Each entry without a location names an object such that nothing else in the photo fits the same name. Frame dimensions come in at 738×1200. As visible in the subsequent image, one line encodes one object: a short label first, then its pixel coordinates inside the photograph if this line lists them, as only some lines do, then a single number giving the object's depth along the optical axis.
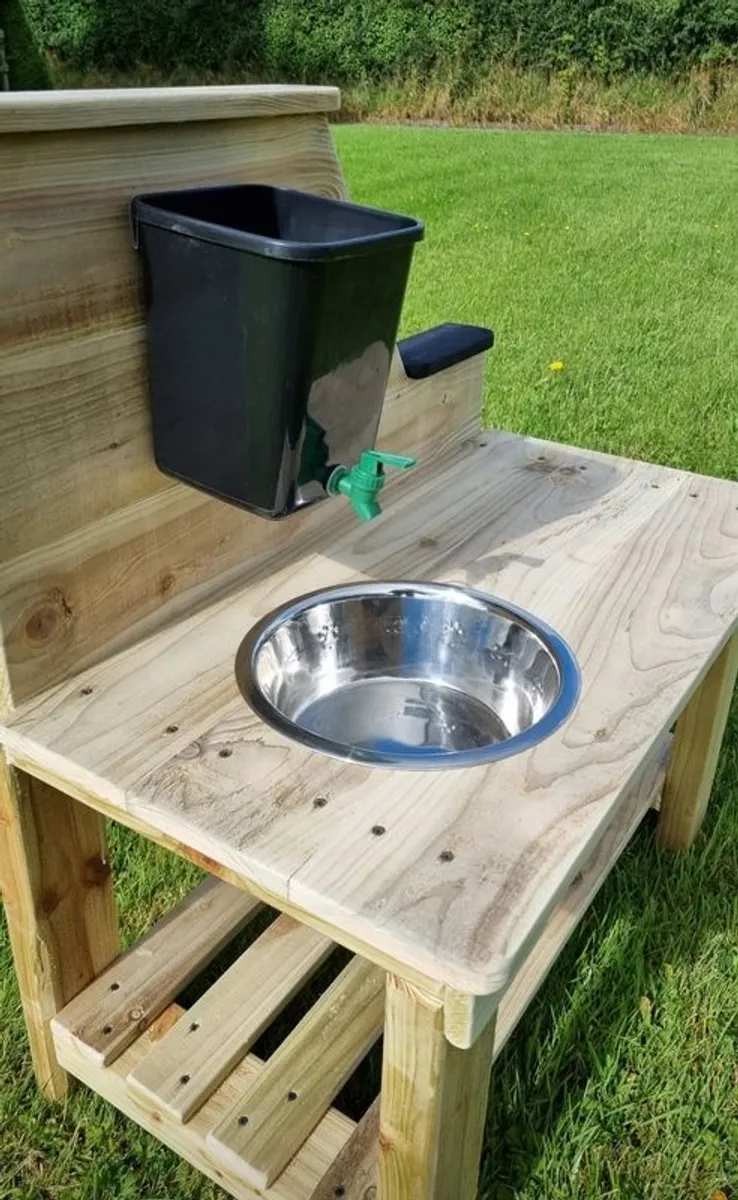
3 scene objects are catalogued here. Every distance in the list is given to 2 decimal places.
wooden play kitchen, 0.92
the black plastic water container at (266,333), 1.02
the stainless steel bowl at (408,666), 1.30
